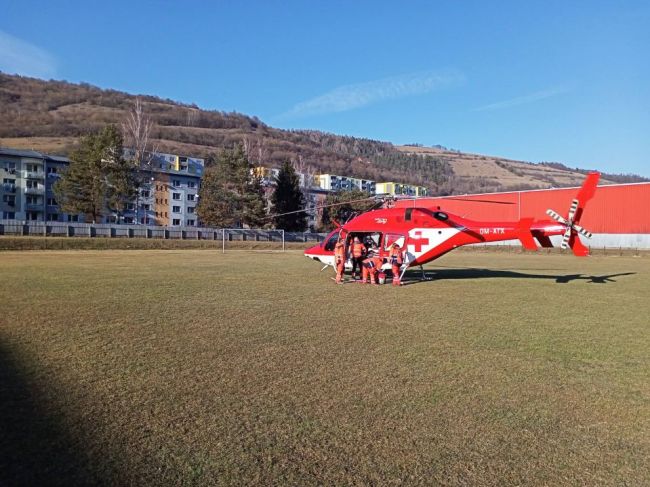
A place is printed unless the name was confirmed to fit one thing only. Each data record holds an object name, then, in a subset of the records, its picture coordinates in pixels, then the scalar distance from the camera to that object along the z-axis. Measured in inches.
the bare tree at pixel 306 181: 3815.2
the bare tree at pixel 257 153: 3230.8
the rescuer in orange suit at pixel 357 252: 679.1
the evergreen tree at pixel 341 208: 2837.1
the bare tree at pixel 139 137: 2512.3
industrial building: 2049.7
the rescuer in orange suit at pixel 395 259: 652.9
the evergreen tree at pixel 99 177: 2119.8
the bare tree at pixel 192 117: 7047.2
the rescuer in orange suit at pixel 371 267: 652.1
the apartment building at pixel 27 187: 2881.4
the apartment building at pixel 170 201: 3184.1
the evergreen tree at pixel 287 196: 2468.0
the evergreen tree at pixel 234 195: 2311.8
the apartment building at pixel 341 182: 5885.8
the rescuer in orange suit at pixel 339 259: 655.1
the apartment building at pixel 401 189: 6028.5
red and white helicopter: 627.2
